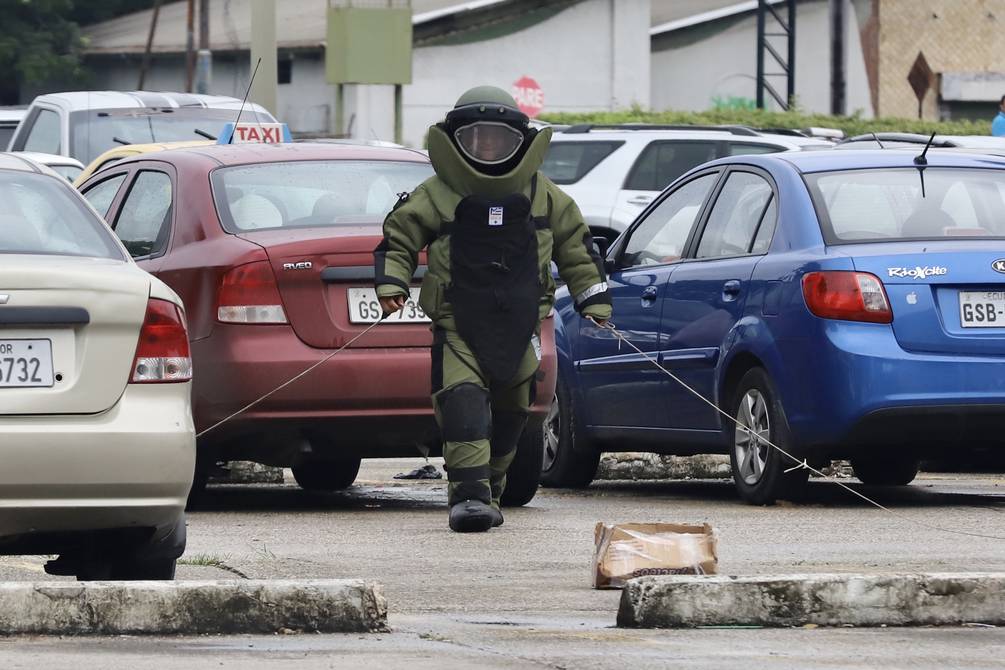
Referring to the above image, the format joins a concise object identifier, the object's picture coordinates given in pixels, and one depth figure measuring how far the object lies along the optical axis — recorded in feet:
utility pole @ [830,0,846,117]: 255.70
